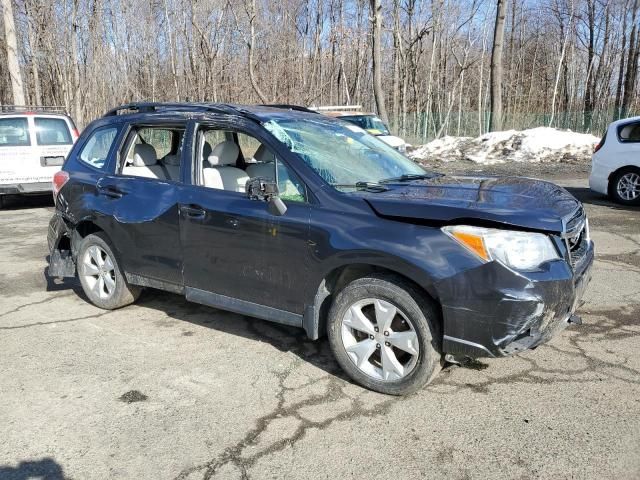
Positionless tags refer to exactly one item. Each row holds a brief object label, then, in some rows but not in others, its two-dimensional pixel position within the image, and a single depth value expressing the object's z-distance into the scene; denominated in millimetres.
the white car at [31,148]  10617
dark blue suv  3133
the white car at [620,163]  10367
